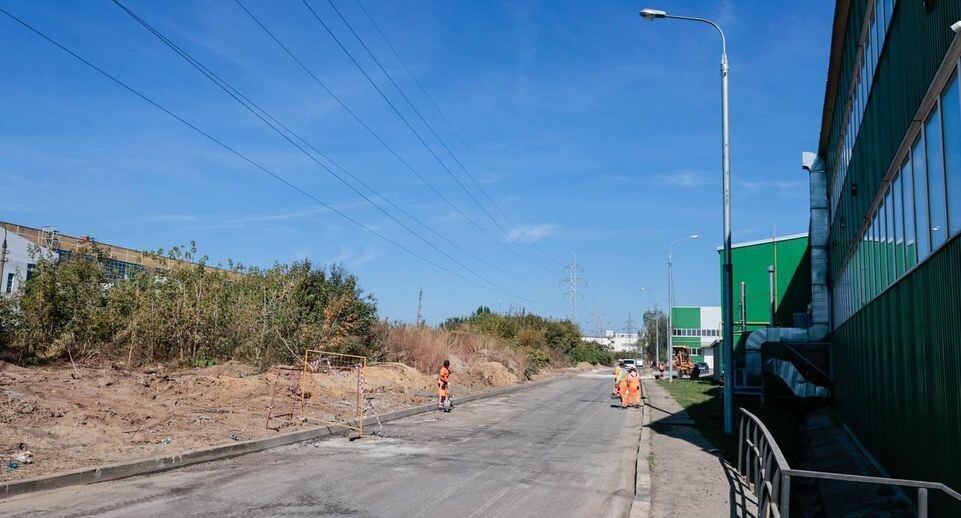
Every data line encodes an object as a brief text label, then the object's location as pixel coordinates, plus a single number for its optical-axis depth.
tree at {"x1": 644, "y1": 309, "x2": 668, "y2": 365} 118.06
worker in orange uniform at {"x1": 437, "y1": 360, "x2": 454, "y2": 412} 21.24
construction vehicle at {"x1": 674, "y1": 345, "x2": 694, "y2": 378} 64.06
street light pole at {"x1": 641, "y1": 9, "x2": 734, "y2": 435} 17.34
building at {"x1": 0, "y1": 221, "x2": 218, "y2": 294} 17.19
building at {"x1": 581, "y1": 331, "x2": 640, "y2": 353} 178.88
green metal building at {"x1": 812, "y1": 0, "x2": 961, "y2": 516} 6.27
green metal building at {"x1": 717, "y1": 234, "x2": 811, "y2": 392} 41.47
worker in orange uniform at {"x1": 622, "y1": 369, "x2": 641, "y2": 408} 26.12
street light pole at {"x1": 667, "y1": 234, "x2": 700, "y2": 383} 48.27
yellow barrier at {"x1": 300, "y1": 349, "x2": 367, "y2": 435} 16.27
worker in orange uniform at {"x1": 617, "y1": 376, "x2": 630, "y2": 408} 25.70
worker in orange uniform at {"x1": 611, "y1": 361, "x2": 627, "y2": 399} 26.97
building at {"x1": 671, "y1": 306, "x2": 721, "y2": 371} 85.75
